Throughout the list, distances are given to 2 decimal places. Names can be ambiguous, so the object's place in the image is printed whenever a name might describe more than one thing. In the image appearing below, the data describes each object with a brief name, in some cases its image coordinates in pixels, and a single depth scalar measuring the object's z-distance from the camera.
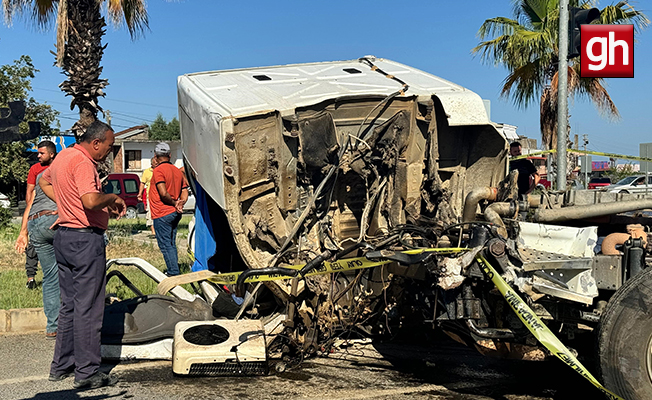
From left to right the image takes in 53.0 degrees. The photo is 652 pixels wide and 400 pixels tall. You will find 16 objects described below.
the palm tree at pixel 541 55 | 17.91
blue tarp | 6.44
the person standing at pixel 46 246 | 5.69
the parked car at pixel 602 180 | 36.99
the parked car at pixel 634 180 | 27.34
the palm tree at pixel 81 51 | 12.63
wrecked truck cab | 5.39
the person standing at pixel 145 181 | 11.26
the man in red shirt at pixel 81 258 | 4.61
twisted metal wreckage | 4.09
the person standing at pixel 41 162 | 6.47
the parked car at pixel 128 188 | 24.00
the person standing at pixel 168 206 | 7.45
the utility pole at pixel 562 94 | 7.30
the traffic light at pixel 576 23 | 7.34
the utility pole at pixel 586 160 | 16.02
